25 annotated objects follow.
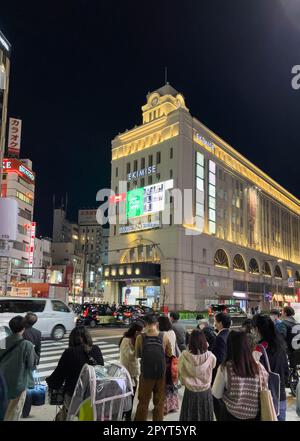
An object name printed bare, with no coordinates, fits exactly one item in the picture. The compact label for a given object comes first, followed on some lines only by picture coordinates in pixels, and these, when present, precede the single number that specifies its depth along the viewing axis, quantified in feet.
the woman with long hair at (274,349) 17.99
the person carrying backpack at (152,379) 20.12
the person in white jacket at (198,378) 18.21
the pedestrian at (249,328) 24.22
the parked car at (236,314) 106.73
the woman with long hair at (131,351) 24.20
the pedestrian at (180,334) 31.02
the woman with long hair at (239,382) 14.43
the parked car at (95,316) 101.76
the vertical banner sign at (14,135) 204.77
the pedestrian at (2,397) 11.69
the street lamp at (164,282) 179.42
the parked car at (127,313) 105.91
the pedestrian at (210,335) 26.20
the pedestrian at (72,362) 17.66
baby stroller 15.62
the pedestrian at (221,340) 21.88
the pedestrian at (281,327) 28.45
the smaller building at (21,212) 222.07
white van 61.72
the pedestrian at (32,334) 26.66
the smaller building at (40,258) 266.77
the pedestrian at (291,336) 28.73
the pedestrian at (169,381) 24.13
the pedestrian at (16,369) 18.74
